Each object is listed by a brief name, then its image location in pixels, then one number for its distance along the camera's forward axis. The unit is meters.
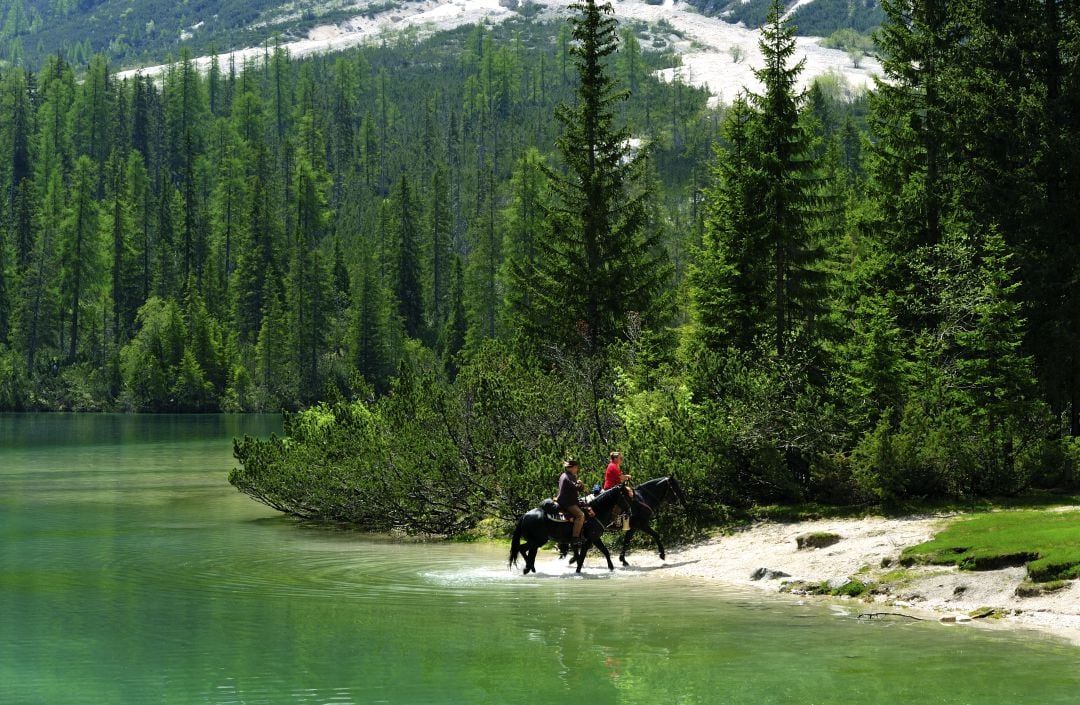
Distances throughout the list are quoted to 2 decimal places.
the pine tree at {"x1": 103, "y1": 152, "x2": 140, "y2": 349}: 133.98
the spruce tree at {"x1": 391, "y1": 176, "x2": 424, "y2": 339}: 132.25
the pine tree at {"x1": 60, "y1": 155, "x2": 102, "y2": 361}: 132.50
